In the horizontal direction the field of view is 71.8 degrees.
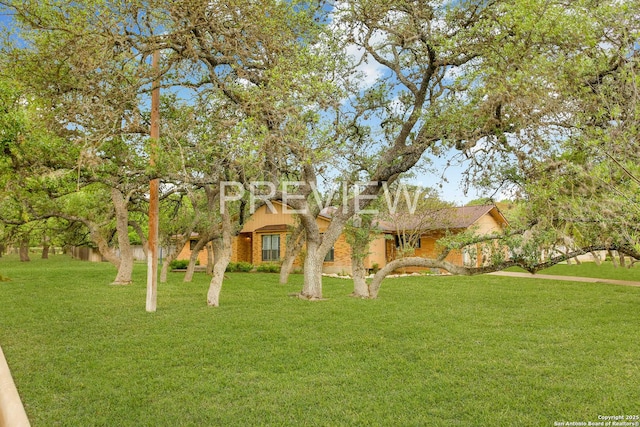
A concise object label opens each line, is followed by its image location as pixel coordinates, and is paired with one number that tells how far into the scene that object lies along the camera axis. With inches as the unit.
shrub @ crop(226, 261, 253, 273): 1212.5
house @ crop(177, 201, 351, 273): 1180.5
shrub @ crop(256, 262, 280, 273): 1175.6
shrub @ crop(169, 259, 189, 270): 1331.2
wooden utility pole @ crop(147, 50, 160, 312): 474.3
